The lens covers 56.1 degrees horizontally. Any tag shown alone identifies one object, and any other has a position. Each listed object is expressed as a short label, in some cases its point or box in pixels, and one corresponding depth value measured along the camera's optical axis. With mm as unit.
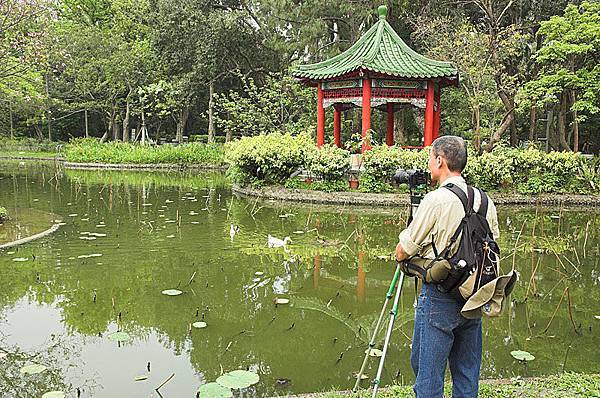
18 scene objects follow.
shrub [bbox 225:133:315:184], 13477
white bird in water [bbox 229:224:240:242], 8505
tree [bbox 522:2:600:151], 14828
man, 2377
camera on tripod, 2891
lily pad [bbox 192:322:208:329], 4574
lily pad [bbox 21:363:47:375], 3711
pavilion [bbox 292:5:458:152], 13961
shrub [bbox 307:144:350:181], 13000
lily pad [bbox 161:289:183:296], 5445
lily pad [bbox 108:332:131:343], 4328
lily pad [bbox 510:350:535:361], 3998
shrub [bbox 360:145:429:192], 12680
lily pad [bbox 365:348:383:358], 3984
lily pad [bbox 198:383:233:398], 3268
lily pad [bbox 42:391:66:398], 3328
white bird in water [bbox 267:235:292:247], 7666
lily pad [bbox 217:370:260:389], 3387
